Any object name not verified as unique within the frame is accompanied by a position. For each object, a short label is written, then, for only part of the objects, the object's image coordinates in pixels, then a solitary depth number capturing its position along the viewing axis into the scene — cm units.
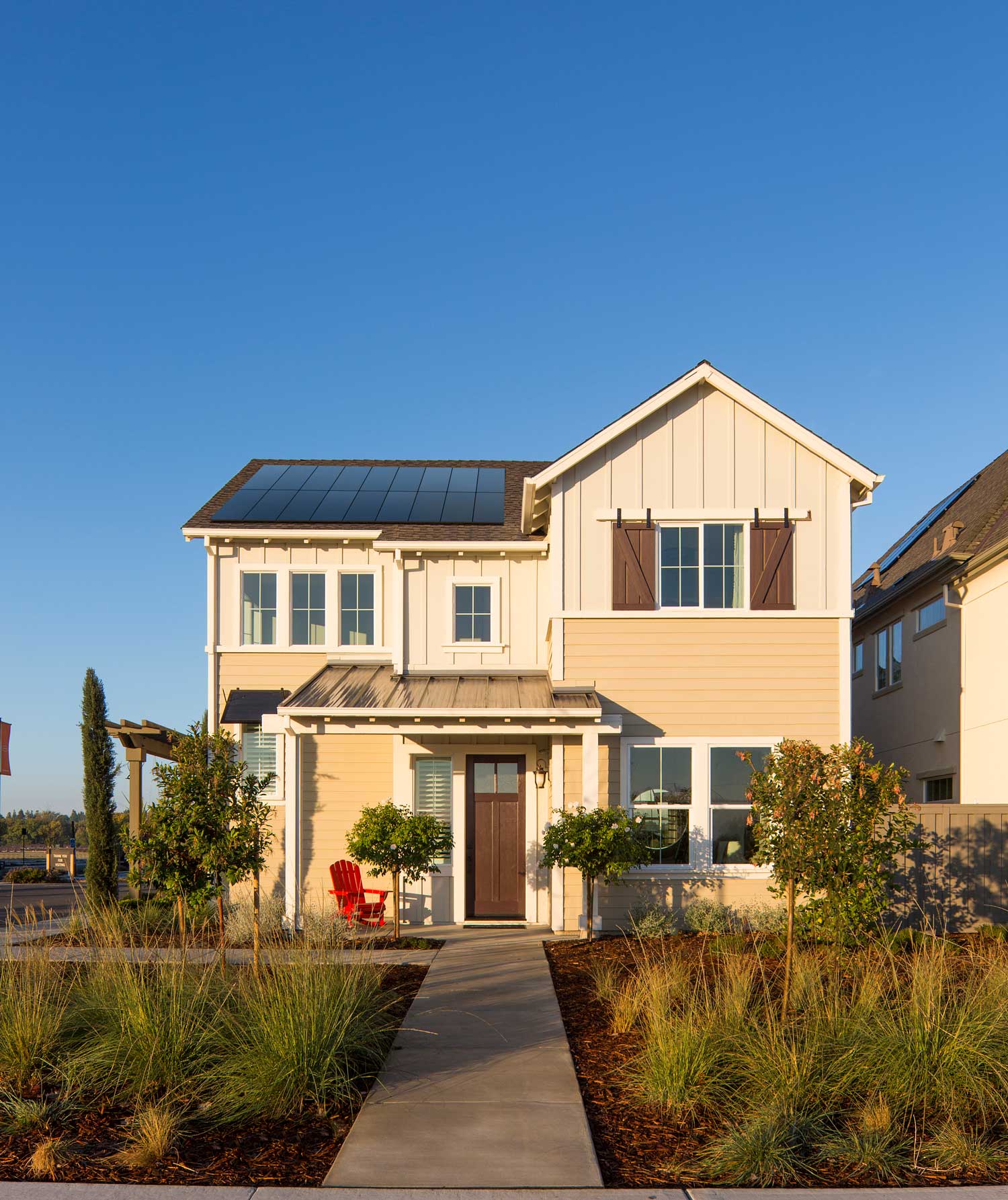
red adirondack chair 1535
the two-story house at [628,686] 1488
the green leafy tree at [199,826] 1133
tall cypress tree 1909
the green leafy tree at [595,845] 1366
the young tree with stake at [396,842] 1441
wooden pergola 1978
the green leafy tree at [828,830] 1018
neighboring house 1664
